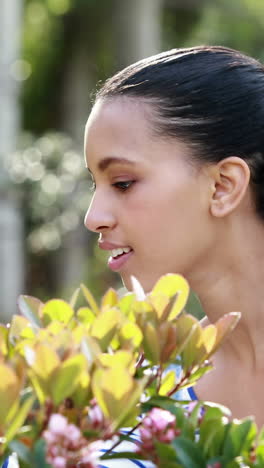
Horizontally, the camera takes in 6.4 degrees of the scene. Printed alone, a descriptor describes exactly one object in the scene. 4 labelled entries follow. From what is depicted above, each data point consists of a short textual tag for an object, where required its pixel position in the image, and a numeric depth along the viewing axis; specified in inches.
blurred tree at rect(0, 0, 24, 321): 391.1
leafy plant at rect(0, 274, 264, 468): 69.5
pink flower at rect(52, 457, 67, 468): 68.6
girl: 86.0
